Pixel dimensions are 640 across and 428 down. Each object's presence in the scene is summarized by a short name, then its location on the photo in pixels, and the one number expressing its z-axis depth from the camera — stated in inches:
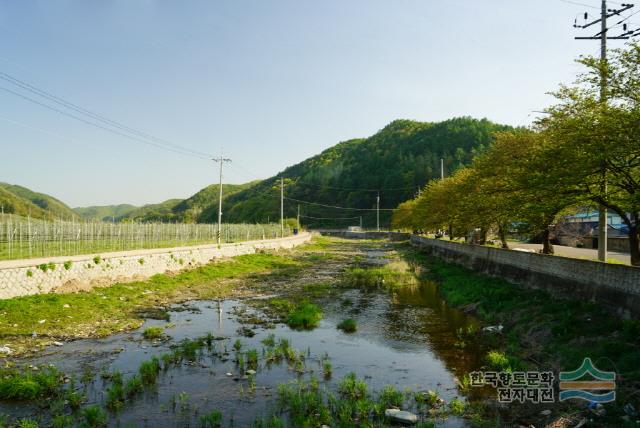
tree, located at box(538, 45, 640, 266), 589.6
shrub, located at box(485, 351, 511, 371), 527.5
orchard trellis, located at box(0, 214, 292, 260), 1367.4
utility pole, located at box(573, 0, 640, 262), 655.1
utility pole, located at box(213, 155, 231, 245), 2022.9
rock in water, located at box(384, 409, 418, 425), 391.5
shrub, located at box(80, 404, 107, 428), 375.2
